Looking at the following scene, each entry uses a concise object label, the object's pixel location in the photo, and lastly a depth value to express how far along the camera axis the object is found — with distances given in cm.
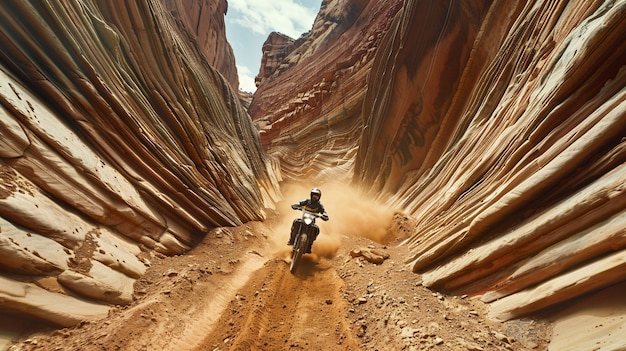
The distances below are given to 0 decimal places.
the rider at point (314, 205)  727
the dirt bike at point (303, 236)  569
